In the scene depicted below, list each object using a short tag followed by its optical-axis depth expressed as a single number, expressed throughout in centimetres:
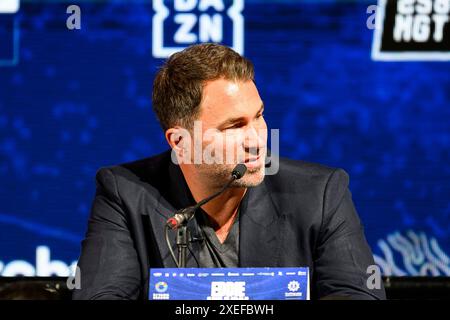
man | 461
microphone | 415
